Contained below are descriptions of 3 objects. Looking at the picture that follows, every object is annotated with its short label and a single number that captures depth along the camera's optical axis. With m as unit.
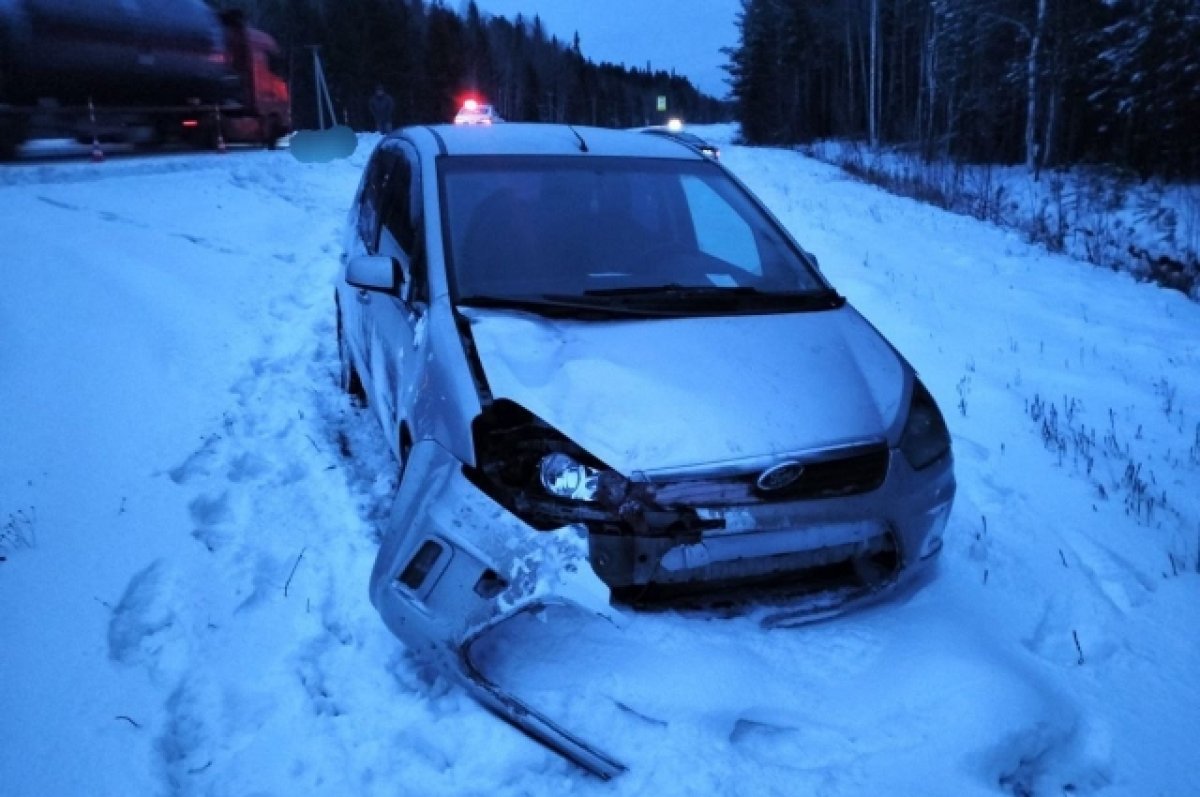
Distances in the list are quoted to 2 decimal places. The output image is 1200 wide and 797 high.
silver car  2.33
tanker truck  14.14
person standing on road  25.09
